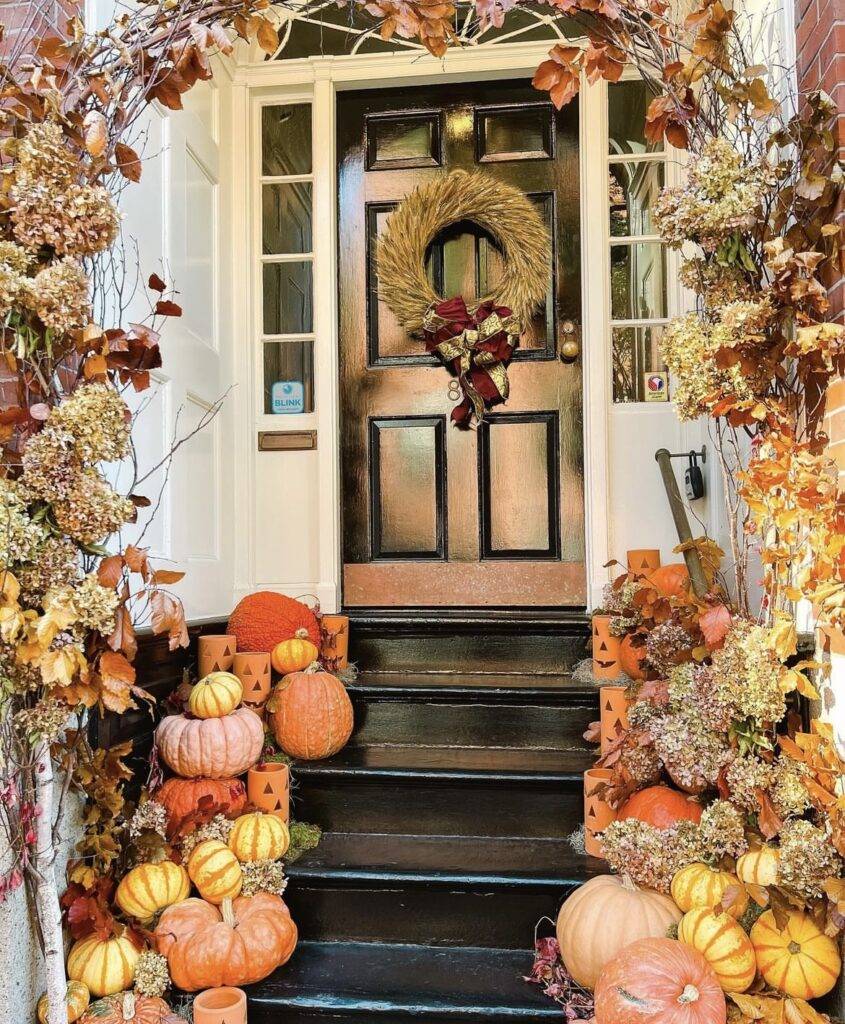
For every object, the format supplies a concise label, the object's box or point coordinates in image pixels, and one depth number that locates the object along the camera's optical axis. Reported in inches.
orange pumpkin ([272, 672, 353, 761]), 108.4
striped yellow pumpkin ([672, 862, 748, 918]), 79.8
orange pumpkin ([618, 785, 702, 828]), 90.1
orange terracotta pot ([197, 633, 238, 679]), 112.6
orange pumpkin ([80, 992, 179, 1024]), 77.4
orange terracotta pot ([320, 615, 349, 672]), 122.2
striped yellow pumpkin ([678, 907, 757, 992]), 75.5
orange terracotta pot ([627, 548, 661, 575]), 122.6
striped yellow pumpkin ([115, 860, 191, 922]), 86.9
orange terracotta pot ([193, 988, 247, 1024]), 77.8
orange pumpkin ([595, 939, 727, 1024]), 71.5
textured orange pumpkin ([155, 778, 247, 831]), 96.5
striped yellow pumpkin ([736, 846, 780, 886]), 77.3
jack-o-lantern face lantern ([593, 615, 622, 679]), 114.7
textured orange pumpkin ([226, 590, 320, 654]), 118.8
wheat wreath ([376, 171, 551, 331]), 137.5
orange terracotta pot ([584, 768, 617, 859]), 96.2
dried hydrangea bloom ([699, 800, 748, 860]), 81.3
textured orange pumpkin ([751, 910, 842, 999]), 74.4
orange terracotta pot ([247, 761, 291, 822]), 100.4
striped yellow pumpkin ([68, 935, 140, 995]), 80.8
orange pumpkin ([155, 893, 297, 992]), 82.9
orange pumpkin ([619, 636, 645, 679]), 109.3
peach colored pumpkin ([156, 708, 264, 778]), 97.7
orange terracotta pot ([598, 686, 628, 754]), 105.1
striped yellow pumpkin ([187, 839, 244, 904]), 89.0
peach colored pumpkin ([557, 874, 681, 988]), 80.1
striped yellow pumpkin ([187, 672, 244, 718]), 100.3
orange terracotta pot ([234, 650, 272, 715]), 112.7
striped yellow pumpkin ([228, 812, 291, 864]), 93.1
